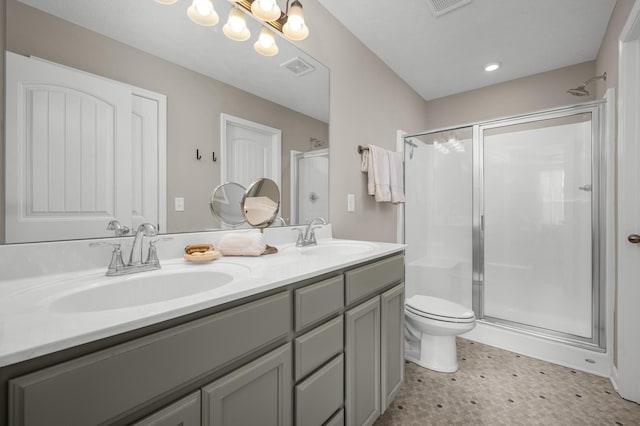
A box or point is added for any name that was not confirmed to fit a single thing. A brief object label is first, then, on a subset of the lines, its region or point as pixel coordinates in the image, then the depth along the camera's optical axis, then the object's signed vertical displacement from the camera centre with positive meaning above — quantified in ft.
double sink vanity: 1.54 -0.93
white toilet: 5.87 -2.47
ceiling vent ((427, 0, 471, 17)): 5.89 +4.38
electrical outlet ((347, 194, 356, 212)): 6.83 +0.24
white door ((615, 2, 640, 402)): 5.03 -0.01
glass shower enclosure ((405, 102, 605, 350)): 6.84 -0.23
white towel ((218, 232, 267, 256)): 3.97 -0.46
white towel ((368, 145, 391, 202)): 7.16 +1.00
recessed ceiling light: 8.32 +4.35
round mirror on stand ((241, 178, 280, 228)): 4.76 +0.17
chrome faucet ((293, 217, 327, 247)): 5.30 -0.43
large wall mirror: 2.98 +1.85
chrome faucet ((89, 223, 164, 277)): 2.97 -0.50
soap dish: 3.49 -0.55
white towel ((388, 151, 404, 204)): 7.76 +0.96
